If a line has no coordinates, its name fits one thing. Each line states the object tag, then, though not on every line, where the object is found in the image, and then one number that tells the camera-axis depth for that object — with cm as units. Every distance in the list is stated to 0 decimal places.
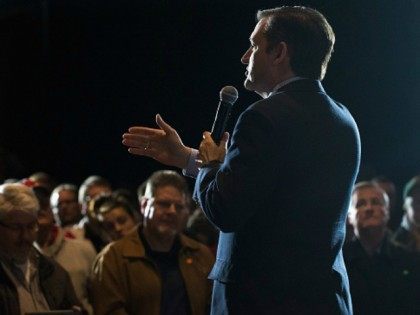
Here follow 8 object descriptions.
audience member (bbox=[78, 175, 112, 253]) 872
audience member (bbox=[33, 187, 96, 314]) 746
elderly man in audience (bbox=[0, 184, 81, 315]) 597
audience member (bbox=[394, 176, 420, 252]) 909
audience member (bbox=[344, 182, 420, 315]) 689
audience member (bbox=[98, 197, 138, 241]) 877
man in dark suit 353
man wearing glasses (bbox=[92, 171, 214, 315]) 639
